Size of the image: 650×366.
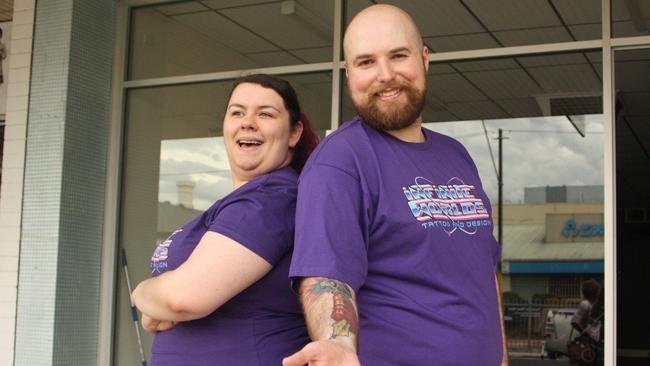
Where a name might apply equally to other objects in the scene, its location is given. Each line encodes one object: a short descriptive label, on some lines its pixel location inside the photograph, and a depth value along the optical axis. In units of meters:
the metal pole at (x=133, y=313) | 5.87
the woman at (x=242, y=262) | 1.58
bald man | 1.38
